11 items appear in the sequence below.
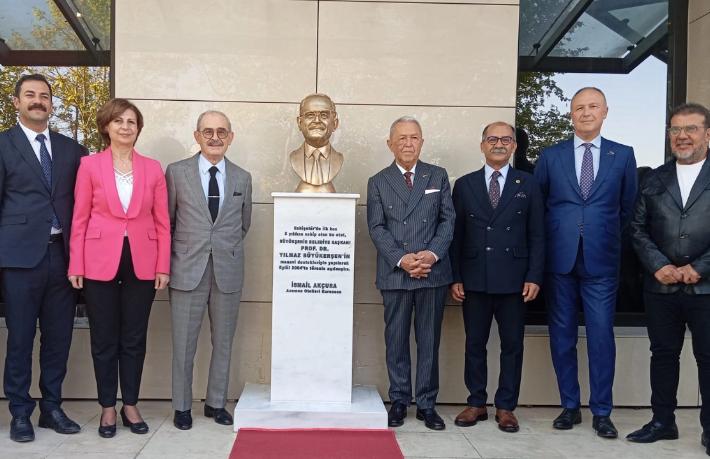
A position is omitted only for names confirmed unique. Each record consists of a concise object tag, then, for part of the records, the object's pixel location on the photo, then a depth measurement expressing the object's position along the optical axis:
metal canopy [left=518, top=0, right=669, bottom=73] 4.93
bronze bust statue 3.95
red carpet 3.34
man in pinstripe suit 3.91
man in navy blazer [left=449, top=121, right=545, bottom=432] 3.90
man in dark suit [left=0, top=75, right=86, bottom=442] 3.57
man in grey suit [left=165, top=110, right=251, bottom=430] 3.83
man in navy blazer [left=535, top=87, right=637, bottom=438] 3.90
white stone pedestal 3.91
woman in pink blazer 3.55
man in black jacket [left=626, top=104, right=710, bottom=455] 3.56
